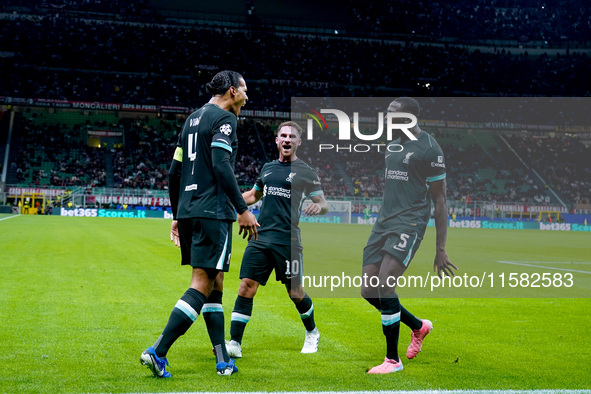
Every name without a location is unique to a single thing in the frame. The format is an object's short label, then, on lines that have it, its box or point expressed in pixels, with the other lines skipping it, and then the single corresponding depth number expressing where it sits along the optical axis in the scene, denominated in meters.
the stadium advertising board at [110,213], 45.66
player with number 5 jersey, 5.62
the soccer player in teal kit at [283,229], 6.16
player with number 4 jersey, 4.98
